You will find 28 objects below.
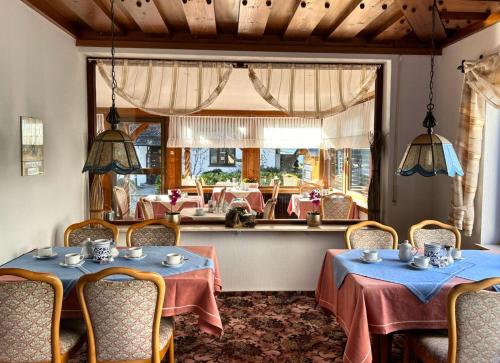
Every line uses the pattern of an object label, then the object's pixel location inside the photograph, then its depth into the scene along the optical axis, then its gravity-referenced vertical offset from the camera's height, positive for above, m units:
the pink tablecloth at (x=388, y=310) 2.34 -0.86
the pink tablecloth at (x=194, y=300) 2.48 -0.86
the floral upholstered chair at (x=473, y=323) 2.00 -0.79
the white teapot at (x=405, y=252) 2.90 -0.66
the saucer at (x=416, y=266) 2.73 -0.71
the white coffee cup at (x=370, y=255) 2.88 -0.68
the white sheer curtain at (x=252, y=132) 8.02 +0.41
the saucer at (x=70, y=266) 2.70 -0.72
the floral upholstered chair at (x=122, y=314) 2.10 -0.81
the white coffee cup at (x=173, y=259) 2.74 -0.68
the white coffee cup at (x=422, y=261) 2.74 -0.67
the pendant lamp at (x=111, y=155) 2.59 -0.02
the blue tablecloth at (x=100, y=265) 2.53 -0.73
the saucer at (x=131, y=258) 2.92 -0.72
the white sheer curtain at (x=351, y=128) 5.36 +0.40
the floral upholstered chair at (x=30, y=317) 2.04 -0.81
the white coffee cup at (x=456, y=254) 2.98 -0.68
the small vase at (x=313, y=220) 4.47 -0.69
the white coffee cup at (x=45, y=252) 2.91 -0.69
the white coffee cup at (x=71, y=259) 2.71 -0.69
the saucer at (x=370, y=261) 2.88 -0.71
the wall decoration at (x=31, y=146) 3.11 +0.03
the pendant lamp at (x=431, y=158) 2.54 -0.01
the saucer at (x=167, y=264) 2.74 -0.72
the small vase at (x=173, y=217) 4.40 -0.67
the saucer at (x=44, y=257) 2.90 -0.72
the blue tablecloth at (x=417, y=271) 2.43 -0.72
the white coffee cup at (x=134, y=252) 2.93 -0.69
